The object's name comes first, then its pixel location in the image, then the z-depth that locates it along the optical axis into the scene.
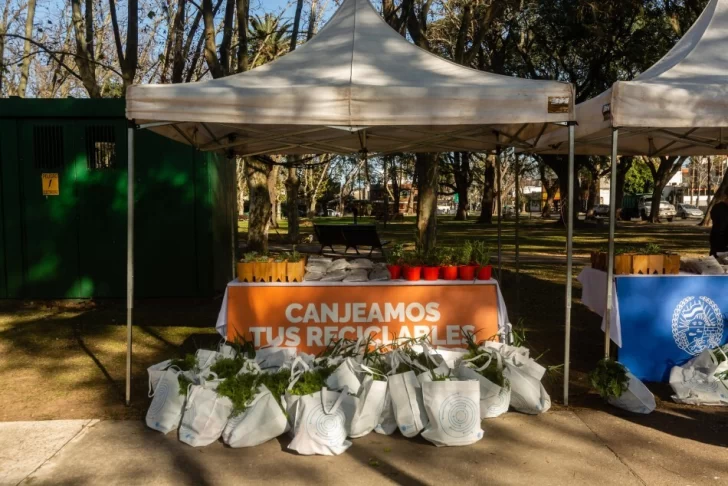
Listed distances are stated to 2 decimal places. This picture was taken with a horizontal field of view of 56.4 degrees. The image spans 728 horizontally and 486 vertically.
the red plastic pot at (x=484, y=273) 6.39
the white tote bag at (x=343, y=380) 4.89
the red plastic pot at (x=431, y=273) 6.37
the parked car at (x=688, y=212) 54.36
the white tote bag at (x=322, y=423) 4.60
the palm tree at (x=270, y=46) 22.38
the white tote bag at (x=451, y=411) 4.70
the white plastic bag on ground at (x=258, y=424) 4.71
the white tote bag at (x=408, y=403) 4.81
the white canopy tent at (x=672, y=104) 5.48
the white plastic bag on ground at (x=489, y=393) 5.14
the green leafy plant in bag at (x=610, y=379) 5.38
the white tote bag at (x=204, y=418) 4.76
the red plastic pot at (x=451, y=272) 6.36
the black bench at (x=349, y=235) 15.70
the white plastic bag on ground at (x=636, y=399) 5.34
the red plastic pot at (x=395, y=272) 6.45
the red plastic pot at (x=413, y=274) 6.36
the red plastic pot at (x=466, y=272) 6.36
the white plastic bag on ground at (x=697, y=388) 5.57
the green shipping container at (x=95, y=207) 9.95
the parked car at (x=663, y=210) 49.49
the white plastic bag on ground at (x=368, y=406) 4.76
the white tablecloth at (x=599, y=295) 6.11
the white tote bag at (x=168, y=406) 4.99
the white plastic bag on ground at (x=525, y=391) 5.26
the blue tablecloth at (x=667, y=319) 6.18
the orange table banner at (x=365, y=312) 6.29
